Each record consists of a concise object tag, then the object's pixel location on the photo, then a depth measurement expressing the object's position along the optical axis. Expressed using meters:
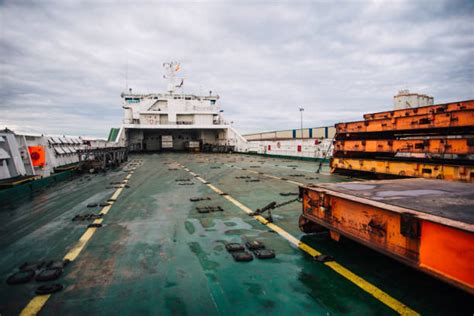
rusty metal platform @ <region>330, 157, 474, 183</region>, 7.54
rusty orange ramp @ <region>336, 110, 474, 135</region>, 7.79
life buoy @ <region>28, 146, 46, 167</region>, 10.09
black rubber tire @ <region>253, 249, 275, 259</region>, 3.53
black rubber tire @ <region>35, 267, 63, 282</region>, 3.03
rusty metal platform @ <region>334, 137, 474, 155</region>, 7.67
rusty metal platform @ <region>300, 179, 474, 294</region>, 2.13
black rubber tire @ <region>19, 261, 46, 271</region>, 3.29
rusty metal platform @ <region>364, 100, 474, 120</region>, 8.23
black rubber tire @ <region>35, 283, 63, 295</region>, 2.74
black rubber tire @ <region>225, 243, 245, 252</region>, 3.77
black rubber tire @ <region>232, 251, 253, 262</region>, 3.45
